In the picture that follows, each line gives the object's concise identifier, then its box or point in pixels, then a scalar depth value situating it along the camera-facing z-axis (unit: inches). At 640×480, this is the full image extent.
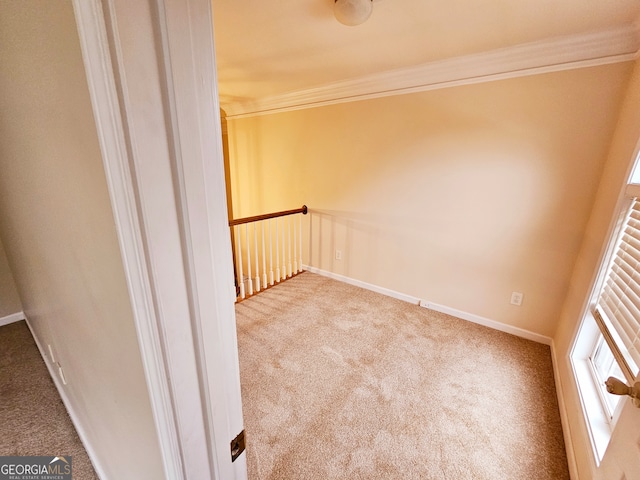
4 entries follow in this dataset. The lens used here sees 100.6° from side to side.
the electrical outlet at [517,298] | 88.7
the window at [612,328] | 41.8
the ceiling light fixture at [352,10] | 53.1
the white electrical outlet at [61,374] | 56.3
